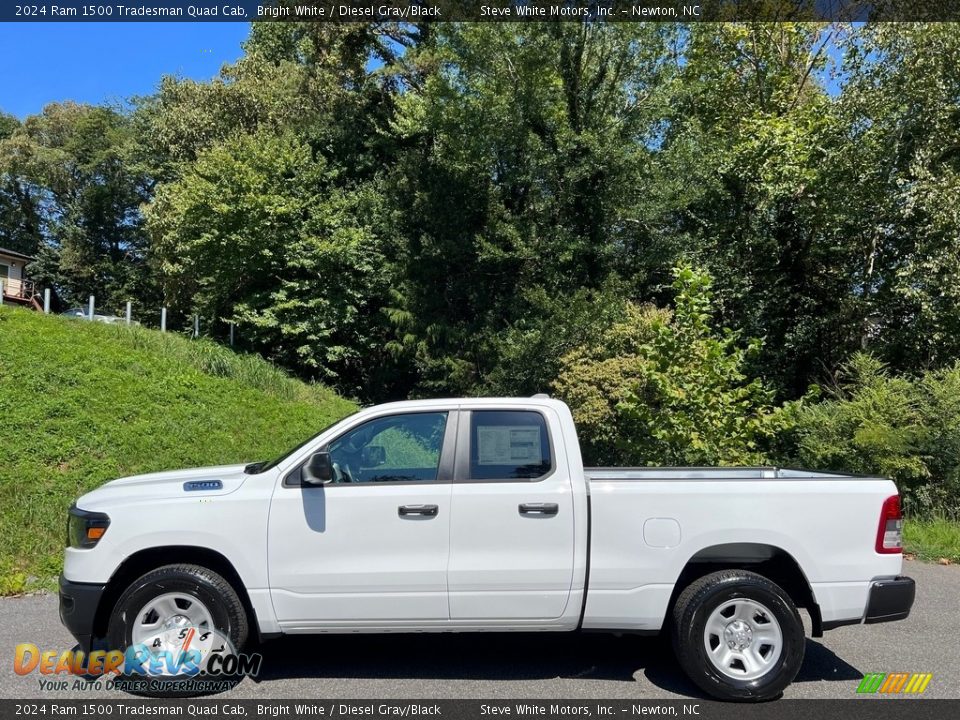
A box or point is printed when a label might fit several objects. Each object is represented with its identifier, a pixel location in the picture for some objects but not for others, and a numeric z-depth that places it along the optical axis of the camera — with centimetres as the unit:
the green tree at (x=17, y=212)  4928
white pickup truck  475
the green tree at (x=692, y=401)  1128
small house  4256
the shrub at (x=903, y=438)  1076
